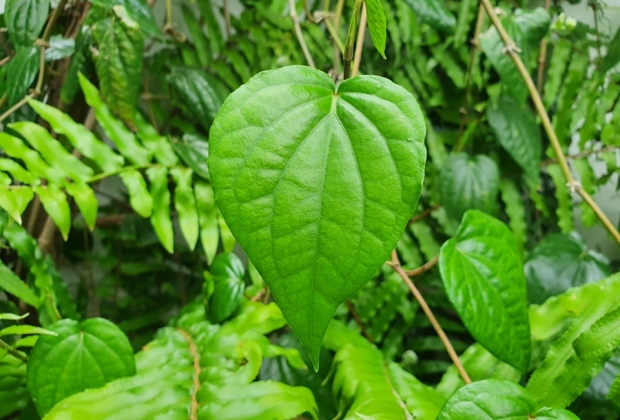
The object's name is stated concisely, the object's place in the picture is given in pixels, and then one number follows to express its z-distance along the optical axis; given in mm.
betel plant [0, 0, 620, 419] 368
